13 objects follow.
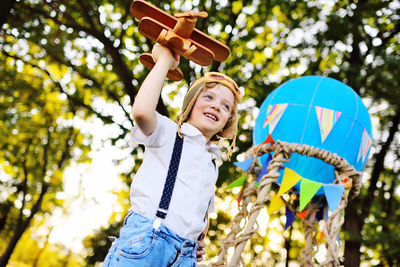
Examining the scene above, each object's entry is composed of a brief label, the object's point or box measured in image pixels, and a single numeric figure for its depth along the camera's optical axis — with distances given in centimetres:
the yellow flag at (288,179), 332
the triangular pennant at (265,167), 362
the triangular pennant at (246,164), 379
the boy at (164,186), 158
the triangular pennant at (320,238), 374
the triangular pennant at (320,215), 381
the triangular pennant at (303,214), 383
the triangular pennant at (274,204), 382
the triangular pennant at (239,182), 384
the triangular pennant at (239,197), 372
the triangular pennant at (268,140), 356
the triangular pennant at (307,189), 318
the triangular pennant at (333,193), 324
